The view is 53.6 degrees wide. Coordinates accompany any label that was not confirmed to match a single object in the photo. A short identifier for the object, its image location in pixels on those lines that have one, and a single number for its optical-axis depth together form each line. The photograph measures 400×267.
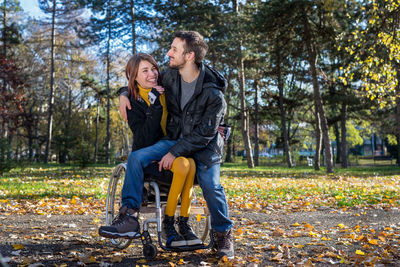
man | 3.43
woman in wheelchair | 3.40
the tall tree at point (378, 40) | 9.70
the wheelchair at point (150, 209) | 3.34
